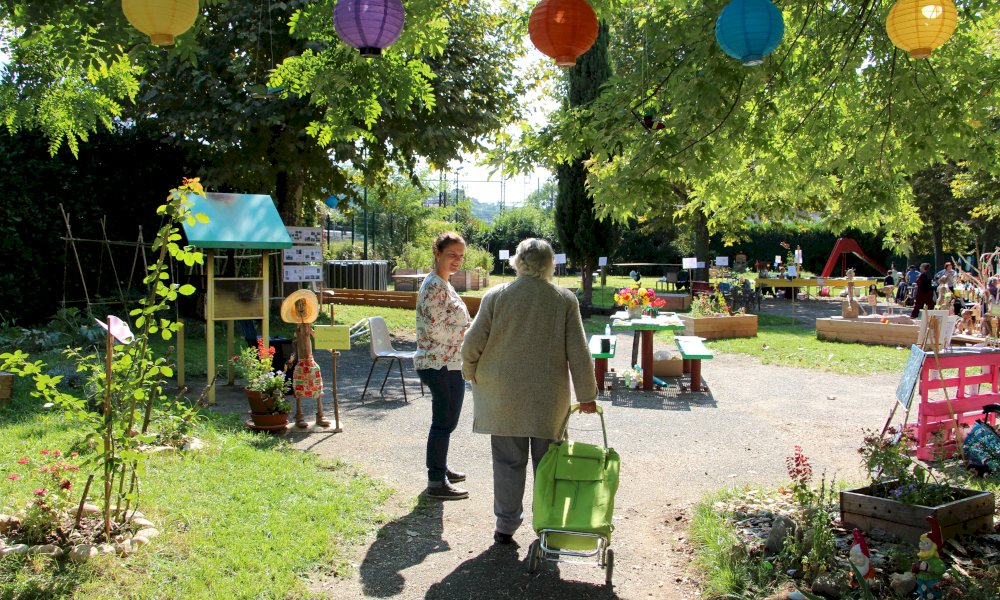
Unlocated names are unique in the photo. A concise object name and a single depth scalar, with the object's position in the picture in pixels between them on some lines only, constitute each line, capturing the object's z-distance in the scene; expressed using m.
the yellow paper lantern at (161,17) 3.59
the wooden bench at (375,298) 19.09
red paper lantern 4.34
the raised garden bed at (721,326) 14.08
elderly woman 4.01
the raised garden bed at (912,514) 3.95
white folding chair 8.48
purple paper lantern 4.44
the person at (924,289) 16.73
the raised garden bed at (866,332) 13.22
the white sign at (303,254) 12.54
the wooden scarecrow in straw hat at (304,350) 6.78
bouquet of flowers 9.85
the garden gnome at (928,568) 3.31
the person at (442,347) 5.02
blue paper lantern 4.01
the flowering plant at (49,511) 3.71
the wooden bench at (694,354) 8.95
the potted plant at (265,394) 6.71
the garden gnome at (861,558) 3.39
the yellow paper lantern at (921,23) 4.16
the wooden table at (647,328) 9.09
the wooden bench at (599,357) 8.83
